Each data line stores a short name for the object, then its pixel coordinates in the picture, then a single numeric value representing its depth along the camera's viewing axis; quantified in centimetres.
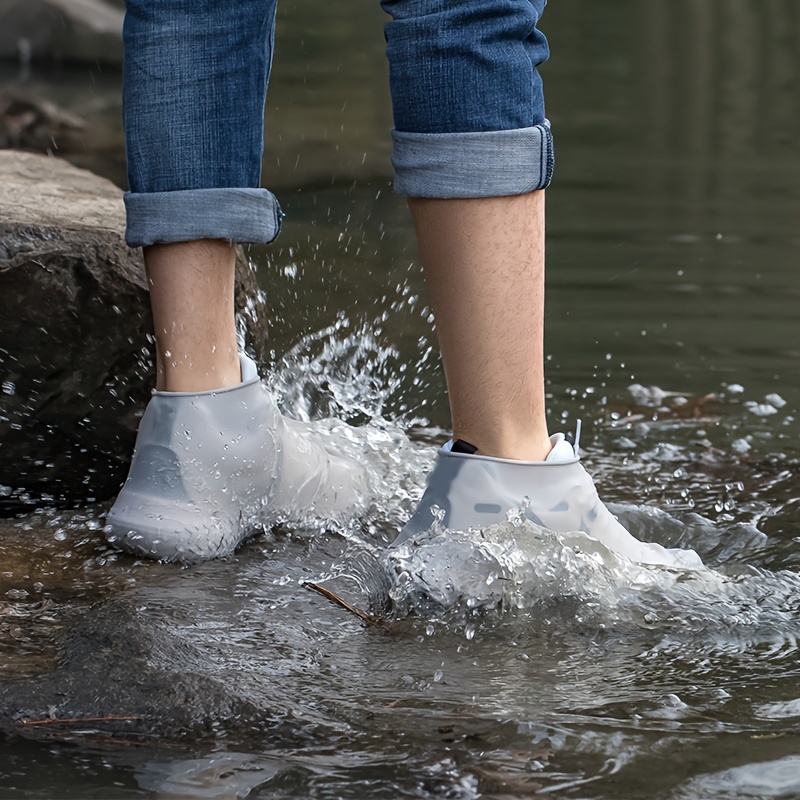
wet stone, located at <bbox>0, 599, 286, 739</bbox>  357
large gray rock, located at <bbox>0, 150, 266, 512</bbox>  412
